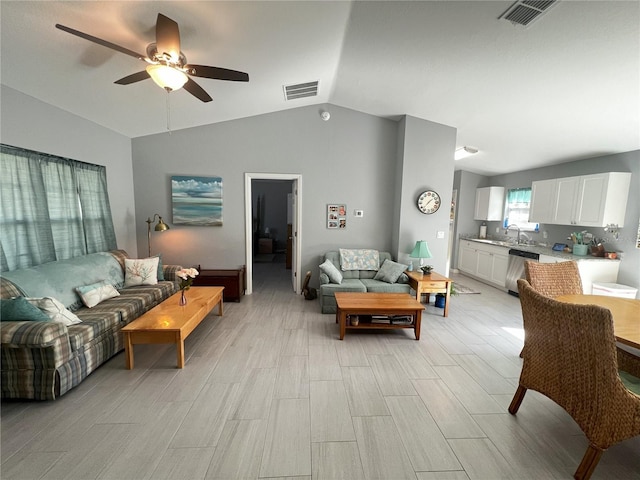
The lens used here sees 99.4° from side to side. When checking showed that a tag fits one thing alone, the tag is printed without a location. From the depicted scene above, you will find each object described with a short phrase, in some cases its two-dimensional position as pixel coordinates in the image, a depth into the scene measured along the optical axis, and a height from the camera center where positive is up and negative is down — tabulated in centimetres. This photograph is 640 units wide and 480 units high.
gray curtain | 261 -2
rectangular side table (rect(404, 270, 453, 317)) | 396 -107
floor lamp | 420 -27
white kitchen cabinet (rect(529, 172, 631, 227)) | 393 +25
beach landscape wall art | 460 +16
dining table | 169 -74
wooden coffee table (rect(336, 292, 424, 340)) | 317 -113
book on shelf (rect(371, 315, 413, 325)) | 335 -133
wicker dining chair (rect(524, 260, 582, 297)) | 265 -62
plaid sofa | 201 -112
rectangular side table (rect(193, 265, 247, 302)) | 434 -115
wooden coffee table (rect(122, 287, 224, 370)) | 251 -110
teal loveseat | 400 -110
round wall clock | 456 +19
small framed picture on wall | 485 -7
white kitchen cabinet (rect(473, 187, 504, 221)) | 615 +25
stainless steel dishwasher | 488 -97
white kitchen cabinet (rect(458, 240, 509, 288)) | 534 -103
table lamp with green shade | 420 -62
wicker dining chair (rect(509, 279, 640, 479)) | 141 -90
